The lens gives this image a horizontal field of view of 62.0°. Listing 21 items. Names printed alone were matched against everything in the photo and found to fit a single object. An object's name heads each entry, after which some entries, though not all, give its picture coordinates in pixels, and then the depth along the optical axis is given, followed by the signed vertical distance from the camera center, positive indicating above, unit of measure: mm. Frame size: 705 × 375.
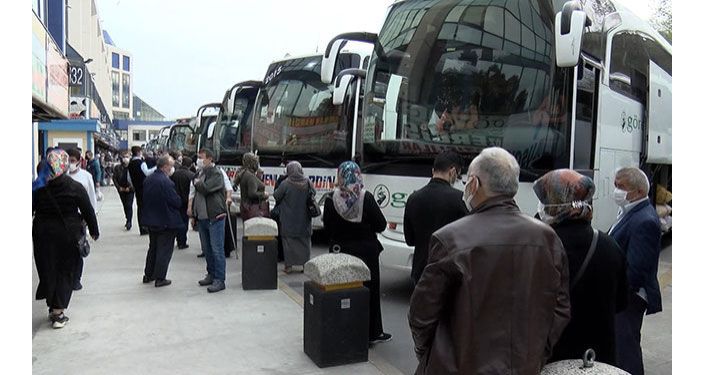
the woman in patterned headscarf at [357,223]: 5414 -638
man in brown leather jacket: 2506 -571
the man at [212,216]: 7812 -844
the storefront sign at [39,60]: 11687 +1928
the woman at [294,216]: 8602 -918
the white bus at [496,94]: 6137 +739
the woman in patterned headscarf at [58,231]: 6008 -841
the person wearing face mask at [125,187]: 13711 -841
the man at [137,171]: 12102 -399
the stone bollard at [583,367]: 2555 -918
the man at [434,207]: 4879 -411
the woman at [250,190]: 9266 -570
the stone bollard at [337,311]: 5020 -1351
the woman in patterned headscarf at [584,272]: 2828 -535
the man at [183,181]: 10484 -517
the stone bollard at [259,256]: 7805 -1363
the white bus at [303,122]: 10797 +647
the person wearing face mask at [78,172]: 8289 -310
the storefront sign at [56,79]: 14695 +2026
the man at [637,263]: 4051 -702
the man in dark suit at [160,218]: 7785 -877
